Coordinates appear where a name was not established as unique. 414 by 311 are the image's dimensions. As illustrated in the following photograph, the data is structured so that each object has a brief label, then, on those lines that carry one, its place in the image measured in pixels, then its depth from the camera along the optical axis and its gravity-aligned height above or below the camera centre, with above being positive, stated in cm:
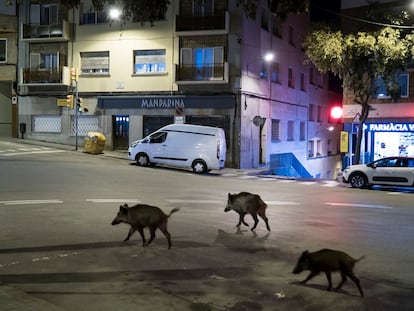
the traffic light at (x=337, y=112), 3062 +171
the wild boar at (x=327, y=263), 639 -152
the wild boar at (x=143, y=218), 844 -130
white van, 2520 -43
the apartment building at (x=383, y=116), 2975 +150
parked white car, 2142 -133
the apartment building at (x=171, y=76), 3084 +399
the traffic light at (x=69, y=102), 3231 +220
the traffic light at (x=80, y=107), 3244 +196
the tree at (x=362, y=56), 2480 +424
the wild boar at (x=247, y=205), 1010 -128
